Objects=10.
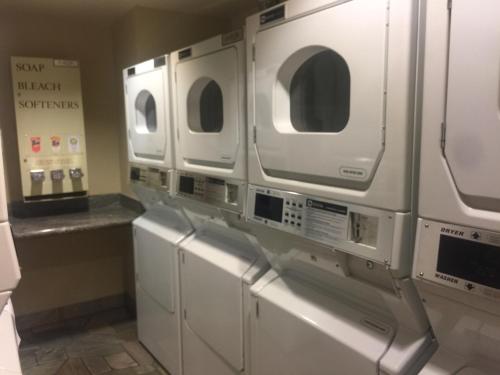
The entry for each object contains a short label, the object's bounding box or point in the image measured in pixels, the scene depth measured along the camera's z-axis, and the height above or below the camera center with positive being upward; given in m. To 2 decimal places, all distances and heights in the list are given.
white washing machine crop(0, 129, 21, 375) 0.96 -0.33
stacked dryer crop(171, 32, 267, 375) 1.71 -0.33
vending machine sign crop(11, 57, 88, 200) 2.91 +0.03
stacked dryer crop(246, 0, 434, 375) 1.06 -0.18
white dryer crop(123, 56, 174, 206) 2.23 +0.01
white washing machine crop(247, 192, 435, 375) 1.17 -0.58
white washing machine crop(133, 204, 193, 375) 2.34 -0.89
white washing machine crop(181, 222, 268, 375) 1.78 -0.77
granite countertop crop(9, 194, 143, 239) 2.75 -0.62
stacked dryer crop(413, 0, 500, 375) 0.87 -0.13
